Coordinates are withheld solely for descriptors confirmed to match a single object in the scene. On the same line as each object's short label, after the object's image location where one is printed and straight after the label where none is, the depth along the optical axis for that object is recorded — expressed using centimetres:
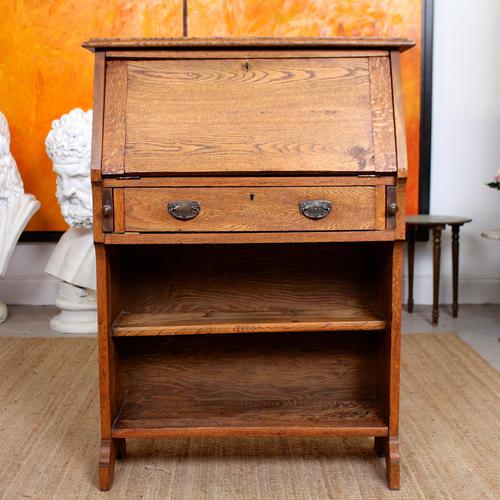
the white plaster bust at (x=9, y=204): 470
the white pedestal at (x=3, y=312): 498
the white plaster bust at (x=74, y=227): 428
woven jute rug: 250
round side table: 475
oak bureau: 233
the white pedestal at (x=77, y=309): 470
